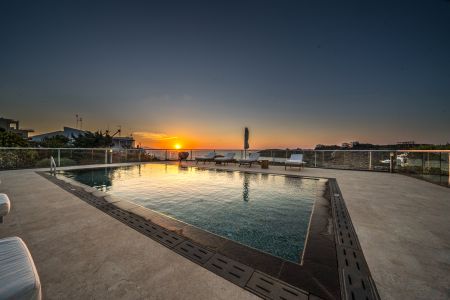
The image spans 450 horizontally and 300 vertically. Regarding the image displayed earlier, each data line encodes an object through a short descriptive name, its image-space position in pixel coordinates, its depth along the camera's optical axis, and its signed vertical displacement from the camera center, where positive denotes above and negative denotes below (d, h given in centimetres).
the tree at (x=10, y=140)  1061 +37
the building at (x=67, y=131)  3989 +361
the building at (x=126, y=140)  3564 +146
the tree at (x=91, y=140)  1722 +67
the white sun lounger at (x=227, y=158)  1052 -56
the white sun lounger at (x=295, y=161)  839 -52
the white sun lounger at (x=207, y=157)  1126 -54
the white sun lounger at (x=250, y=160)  981 -57
